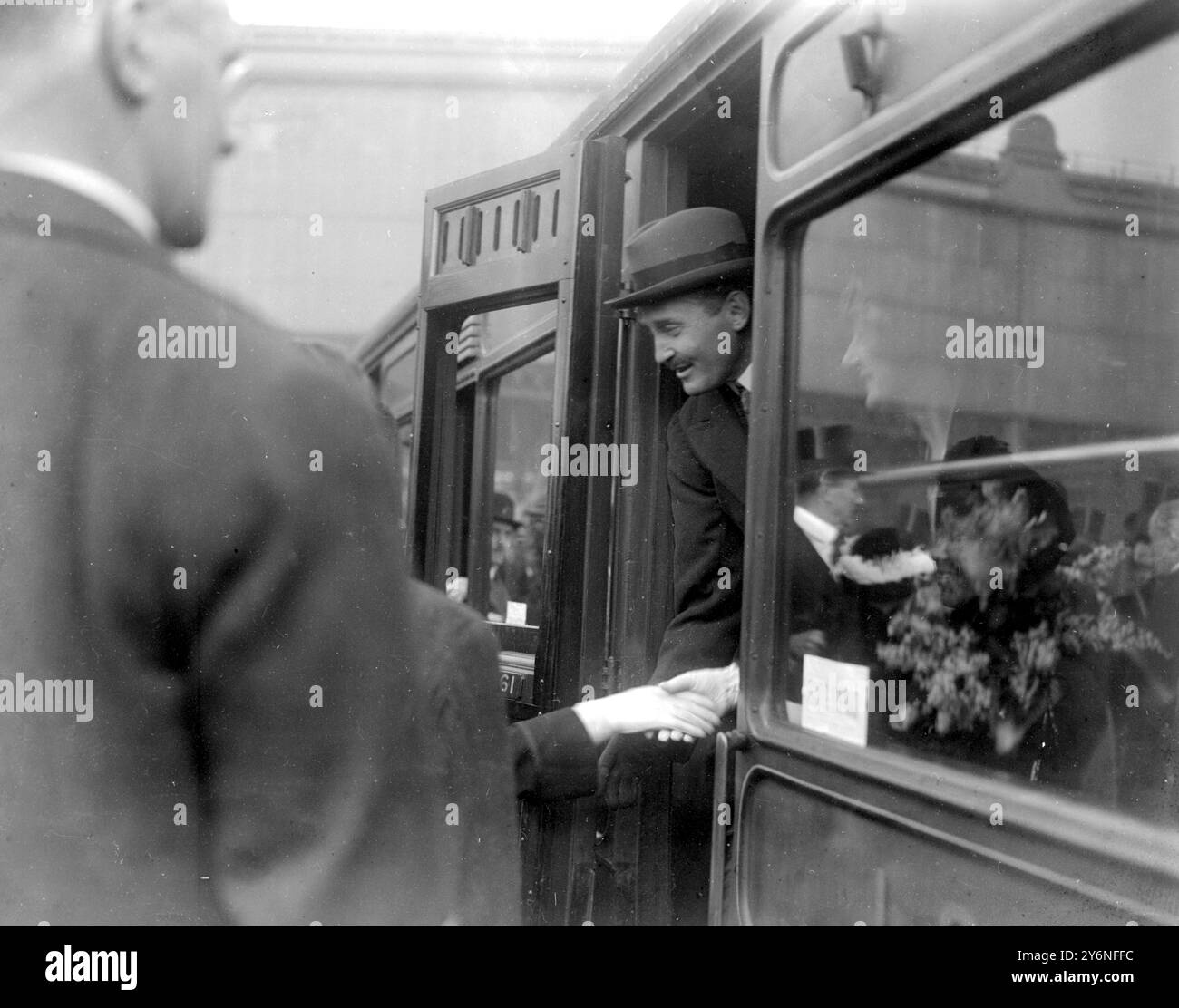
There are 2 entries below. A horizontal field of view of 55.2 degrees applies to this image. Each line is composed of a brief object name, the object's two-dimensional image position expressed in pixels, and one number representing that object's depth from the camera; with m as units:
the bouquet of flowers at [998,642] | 1.27
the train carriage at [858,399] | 1.22
